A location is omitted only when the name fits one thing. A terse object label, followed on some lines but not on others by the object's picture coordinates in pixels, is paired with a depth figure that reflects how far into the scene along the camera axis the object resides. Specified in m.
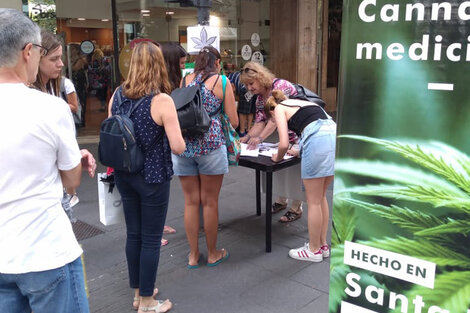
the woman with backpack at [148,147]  2.95
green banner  1.35
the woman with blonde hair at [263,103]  4.29
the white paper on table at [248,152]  4.41
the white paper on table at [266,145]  4.86
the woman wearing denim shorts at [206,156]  3.64
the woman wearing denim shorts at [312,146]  3.75
